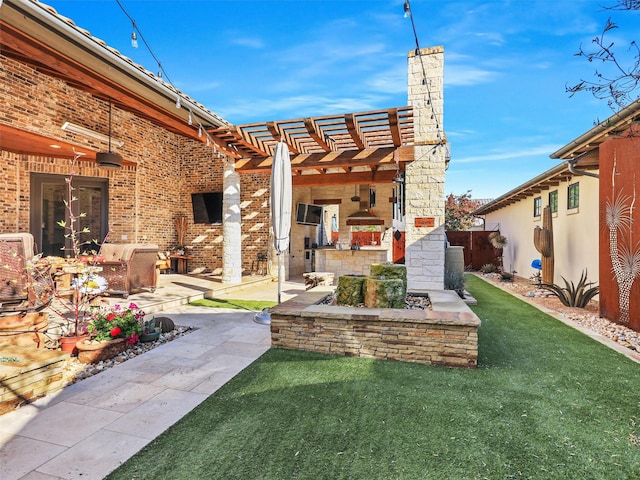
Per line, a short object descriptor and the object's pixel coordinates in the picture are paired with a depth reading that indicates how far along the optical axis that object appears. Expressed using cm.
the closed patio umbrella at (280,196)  484
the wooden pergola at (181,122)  382
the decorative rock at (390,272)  461
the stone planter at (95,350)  348
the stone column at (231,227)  838
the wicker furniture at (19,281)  409
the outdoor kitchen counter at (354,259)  982
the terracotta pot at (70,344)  360
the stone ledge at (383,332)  337
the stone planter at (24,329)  350
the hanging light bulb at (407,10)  344
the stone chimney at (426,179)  658
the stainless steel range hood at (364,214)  1227
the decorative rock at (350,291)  428
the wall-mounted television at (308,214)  1173
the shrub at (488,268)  1337
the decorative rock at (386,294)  403
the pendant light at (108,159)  623
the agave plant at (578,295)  659
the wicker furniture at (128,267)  626
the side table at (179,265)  1099
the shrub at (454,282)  718
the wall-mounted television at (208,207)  1092
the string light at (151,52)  383
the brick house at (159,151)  482
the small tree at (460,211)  2205
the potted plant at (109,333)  350
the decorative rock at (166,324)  453
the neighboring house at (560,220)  742
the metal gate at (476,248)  1450
